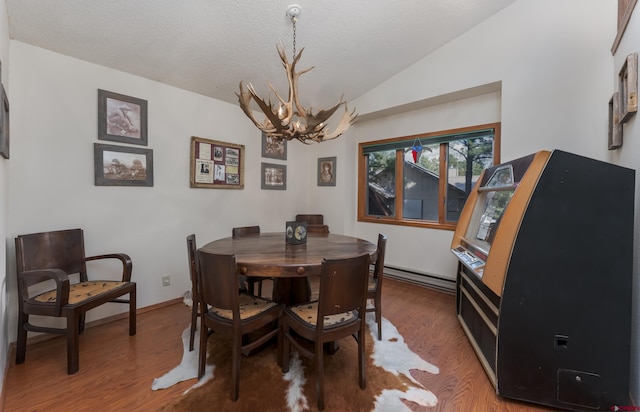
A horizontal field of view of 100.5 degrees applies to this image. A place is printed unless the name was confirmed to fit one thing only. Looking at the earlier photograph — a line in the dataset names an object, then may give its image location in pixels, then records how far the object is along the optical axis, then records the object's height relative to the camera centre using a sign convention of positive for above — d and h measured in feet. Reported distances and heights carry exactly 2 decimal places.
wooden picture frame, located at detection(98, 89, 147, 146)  8.15 +2.54
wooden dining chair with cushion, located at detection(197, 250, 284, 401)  5.19 -2.49
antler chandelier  6.66 +2.10
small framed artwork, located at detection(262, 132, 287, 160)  12.77 +2.51
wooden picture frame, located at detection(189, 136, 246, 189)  10.38 +1.42
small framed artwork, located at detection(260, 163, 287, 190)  12.79 +1.13
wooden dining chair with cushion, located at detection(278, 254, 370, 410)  4.99 -2.49
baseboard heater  11.04 -3.46
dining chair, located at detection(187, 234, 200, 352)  6.61 -1.80
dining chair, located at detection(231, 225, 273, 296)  8.42 -1.28
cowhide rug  5.12 -3.94
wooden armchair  6.05 -2.38
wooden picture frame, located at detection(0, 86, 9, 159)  5.28 +1.47
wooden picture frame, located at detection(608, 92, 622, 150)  6.14 +1.79
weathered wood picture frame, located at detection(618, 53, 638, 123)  5.09 +2.26
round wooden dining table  5.60 -1.32
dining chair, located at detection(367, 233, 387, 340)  7.50 -2.44
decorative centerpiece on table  7.54 -0.96
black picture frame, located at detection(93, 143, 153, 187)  8.13 +1.04
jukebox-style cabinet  4.77 -1.53
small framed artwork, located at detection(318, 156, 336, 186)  14.03 +1.53
